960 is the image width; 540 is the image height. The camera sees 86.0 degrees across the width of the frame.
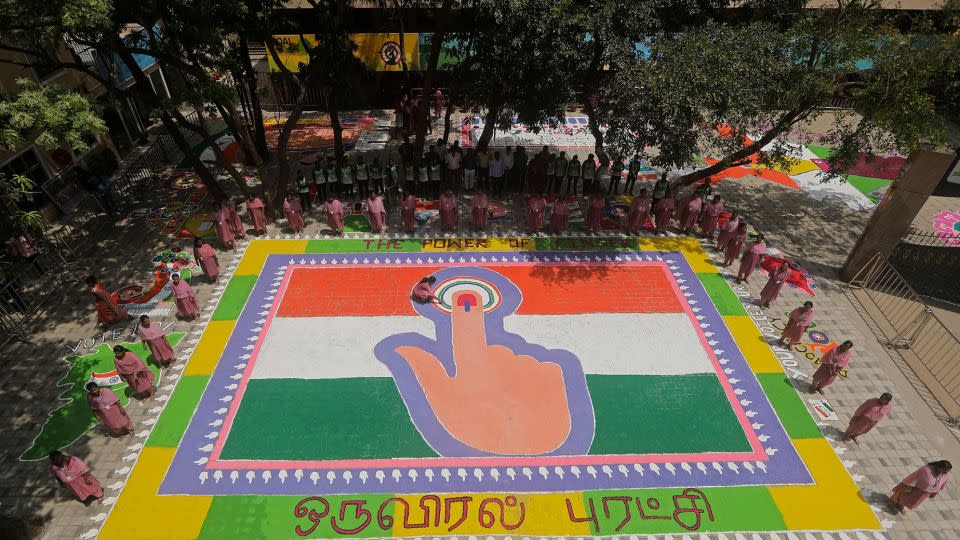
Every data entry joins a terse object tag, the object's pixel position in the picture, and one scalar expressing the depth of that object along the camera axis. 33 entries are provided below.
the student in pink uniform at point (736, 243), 14.73
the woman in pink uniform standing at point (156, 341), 11.16
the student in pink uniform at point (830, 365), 10.77
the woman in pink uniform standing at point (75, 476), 8.54
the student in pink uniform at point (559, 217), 15.95
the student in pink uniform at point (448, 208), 15.74
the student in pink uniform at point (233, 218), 15.18
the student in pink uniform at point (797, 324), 11.92
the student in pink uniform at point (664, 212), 15.98
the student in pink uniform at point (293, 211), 15.62
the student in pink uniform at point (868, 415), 9.77
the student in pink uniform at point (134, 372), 10.27
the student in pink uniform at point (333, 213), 15.62
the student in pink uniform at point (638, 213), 16.08
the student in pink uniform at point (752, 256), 13.99
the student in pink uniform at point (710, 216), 15.81
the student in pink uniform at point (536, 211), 15.91
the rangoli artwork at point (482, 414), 9.24
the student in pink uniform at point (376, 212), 15.71
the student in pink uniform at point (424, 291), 13.34
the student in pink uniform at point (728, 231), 14.96
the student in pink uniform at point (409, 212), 15.73
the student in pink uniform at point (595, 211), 15.96
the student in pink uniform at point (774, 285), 13.17
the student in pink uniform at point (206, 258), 13.62
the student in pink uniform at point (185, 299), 12.32
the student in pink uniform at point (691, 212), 15.98
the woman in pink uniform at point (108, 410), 9.54
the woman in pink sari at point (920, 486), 8.70
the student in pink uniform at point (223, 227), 14.93
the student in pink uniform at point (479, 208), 15.97
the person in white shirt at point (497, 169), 17.55
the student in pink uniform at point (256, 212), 15.58
